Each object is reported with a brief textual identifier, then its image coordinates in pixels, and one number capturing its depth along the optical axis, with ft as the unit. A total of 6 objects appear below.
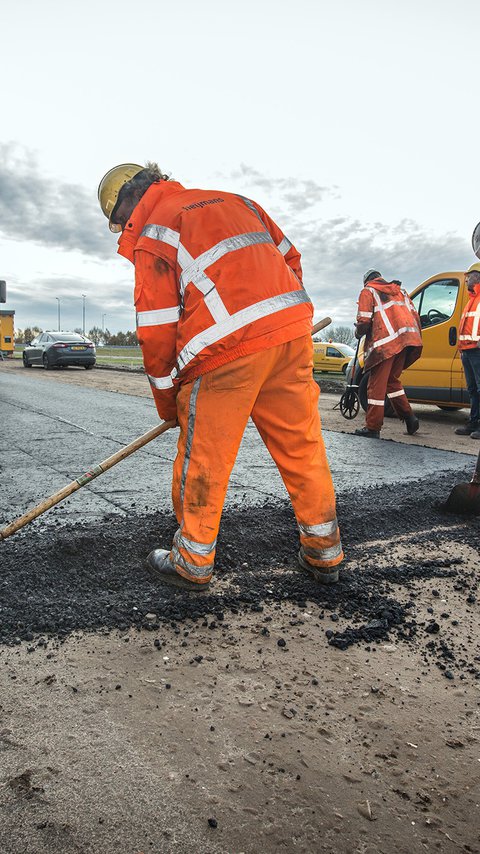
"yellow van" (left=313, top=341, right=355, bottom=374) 75.82
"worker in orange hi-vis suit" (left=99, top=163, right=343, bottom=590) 7.92
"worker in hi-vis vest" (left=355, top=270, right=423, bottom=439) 22.79
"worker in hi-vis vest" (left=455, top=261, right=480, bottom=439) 25.08
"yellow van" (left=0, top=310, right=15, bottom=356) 98.68
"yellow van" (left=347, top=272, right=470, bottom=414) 28.14
